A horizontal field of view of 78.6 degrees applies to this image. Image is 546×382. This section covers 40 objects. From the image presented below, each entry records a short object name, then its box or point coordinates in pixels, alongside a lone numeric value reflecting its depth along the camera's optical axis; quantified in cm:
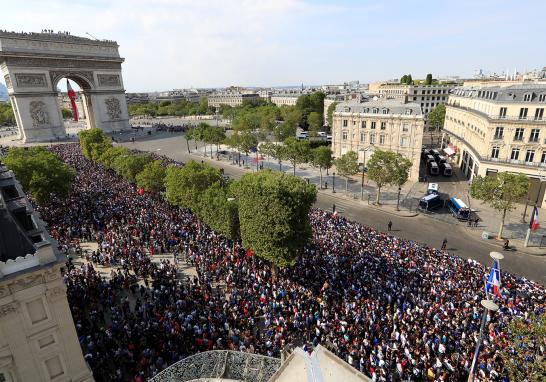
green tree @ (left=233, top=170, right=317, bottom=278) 2422
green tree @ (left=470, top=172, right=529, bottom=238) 3256
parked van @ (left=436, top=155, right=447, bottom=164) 5952
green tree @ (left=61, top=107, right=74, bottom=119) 18651
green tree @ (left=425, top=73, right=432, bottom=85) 12202
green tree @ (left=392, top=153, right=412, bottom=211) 4144
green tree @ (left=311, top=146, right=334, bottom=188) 5269
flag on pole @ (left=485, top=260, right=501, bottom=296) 1554
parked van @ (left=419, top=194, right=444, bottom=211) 4197
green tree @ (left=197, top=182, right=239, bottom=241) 2944
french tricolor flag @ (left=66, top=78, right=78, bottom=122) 10812
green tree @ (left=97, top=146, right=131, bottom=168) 5309
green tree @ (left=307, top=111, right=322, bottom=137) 10502
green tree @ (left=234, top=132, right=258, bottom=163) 7056
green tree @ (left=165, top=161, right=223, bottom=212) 3442
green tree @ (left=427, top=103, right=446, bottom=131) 9375
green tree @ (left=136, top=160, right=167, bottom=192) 4262
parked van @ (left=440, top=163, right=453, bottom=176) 5587
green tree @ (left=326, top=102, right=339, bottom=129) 10694
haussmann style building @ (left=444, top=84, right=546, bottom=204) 4131
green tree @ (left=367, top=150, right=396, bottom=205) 4191
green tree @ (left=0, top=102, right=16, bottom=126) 15090
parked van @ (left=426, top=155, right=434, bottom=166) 6088
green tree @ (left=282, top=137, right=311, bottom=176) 5656
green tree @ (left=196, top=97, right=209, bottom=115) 18212
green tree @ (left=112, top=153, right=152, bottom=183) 4619
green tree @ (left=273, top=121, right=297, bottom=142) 8688
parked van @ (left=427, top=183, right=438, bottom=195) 4602
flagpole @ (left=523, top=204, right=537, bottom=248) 3111
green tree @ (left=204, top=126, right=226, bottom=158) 7583
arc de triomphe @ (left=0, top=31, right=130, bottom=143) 8356
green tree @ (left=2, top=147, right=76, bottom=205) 3622
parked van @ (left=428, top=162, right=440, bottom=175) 5606
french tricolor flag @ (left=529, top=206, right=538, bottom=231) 3086
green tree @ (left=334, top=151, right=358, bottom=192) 4778
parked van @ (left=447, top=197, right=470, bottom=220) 3869
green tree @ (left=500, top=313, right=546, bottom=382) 1335
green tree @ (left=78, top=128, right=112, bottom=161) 5856
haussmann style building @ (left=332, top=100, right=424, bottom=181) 5316
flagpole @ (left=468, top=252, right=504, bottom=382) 1260
